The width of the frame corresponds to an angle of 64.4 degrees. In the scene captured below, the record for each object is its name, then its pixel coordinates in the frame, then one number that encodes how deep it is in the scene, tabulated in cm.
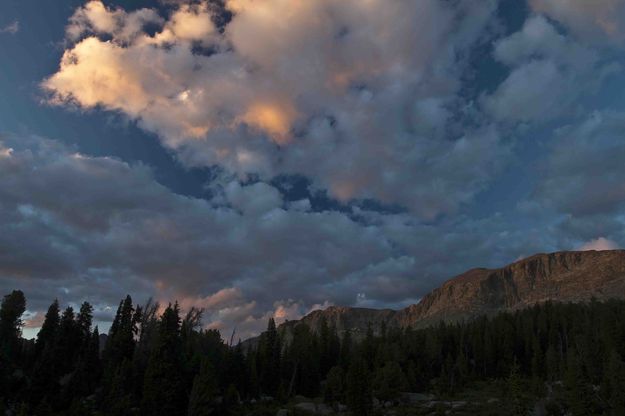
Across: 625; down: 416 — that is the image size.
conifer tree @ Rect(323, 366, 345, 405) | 11400
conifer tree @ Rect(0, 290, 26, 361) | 11769
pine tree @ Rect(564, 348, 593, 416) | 7812
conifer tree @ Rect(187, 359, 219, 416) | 8675
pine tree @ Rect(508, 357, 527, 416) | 6344
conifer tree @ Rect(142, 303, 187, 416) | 8819
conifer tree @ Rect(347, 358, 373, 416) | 9162
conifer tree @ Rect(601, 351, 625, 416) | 7956
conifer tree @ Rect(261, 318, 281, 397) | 13425
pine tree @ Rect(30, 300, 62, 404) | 9525
